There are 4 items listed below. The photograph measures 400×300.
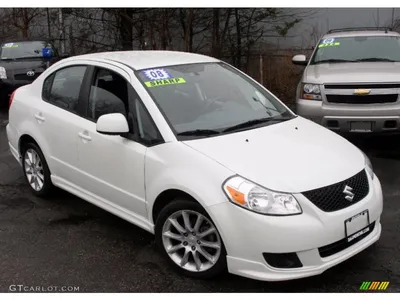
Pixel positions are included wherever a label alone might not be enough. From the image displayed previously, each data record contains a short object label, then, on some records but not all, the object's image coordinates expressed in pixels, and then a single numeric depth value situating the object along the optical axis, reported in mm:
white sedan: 3006
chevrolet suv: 5996
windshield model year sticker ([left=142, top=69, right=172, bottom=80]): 3920
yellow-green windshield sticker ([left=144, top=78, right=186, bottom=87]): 3843
